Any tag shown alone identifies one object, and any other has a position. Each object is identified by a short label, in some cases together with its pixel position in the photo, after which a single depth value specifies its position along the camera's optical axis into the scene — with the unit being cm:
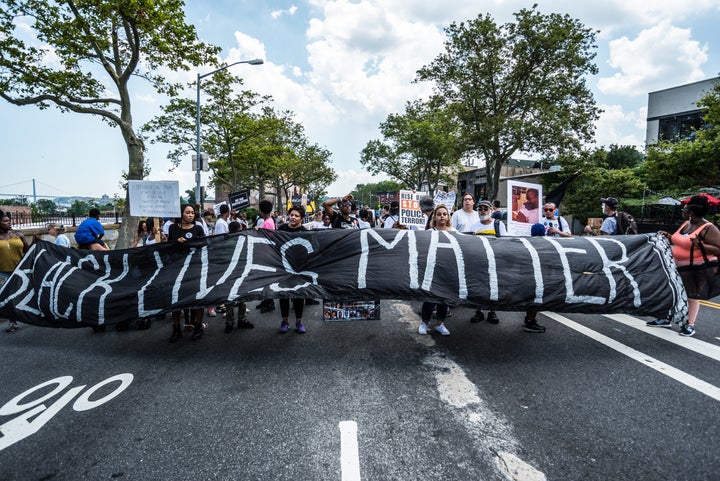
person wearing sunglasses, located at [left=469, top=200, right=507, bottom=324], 520
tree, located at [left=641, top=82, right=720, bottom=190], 1358
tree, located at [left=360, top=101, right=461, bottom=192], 3212
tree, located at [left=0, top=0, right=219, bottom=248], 1001
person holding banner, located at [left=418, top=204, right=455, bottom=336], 454
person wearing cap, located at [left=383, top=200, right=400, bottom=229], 1022
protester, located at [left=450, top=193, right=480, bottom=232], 593
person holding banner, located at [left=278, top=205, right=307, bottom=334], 464
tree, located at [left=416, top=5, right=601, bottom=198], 1878
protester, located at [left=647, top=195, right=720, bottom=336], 434
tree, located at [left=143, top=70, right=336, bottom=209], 2001
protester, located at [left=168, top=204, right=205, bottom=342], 445
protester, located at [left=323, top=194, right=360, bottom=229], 704
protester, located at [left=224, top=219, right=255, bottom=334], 482
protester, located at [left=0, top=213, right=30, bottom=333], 530
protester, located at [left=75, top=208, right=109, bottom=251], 533
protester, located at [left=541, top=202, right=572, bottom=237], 654
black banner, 382
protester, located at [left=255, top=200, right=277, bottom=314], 600
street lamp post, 1600
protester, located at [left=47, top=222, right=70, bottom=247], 692
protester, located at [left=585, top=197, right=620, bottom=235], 634
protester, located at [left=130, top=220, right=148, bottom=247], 791
